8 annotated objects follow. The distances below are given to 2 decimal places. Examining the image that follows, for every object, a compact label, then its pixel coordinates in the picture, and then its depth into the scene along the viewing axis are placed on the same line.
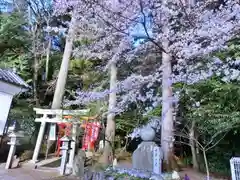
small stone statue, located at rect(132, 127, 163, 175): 3.49
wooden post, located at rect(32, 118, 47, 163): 5.65
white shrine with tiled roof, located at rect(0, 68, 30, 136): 5.04
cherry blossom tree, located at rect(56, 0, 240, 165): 4.49
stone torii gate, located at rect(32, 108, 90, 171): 5.77
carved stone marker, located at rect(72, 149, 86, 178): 4.27
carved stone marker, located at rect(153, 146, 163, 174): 3.59
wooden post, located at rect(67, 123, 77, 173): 5.02
